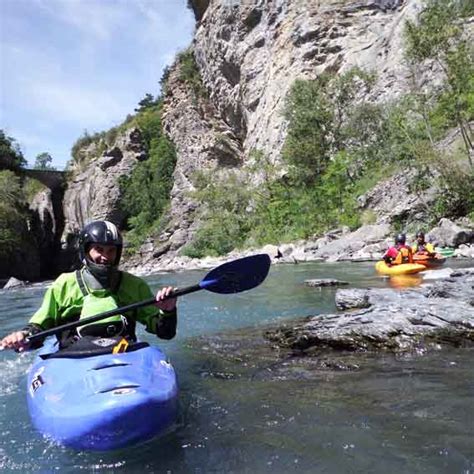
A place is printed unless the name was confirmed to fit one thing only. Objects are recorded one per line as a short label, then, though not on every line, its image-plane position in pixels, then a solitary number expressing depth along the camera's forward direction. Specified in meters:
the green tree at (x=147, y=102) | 49.34
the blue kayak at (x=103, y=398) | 2.49
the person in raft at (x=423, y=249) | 10.65
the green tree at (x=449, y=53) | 15.72
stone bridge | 39.88
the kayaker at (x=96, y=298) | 3.37
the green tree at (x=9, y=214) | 28.64
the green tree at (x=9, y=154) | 37.49
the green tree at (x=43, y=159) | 66.21
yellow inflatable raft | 9.80
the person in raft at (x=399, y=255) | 10.13
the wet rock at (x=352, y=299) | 6.11
